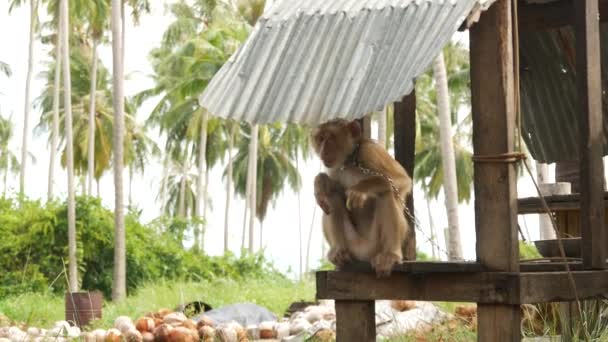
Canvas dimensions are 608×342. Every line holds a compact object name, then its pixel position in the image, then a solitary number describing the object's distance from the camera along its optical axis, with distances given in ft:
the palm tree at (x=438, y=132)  135.03
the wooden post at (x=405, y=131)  24.76
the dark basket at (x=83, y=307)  47.32
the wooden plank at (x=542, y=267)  22.85
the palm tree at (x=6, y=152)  187.20
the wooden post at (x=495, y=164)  18.48
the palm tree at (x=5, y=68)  143.95
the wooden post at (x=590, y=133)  20.47
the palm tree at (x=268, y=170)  183.83
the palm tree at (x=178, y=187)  187.42
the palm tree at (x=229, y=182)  149.18
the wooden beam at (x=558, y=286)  18.70
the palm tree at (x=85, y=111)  142.41
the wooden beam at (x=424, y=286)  18.52
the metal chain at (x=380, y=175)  20.48
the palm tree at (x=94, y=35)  109.09
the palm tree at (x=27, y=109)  132.77
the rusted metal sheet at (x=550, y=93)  29.19
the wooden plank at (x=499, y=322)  18.57
